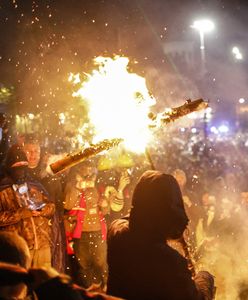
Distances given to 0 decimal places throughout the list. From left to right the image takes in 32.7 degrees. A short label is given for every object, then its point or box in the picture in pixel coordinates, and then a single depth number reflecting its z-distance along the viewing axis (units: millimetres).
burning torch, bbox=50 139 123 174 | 2873
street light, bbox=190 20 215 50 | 18312
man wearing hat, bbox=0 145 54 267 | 5189
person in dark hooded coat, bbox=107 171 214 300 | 2514
